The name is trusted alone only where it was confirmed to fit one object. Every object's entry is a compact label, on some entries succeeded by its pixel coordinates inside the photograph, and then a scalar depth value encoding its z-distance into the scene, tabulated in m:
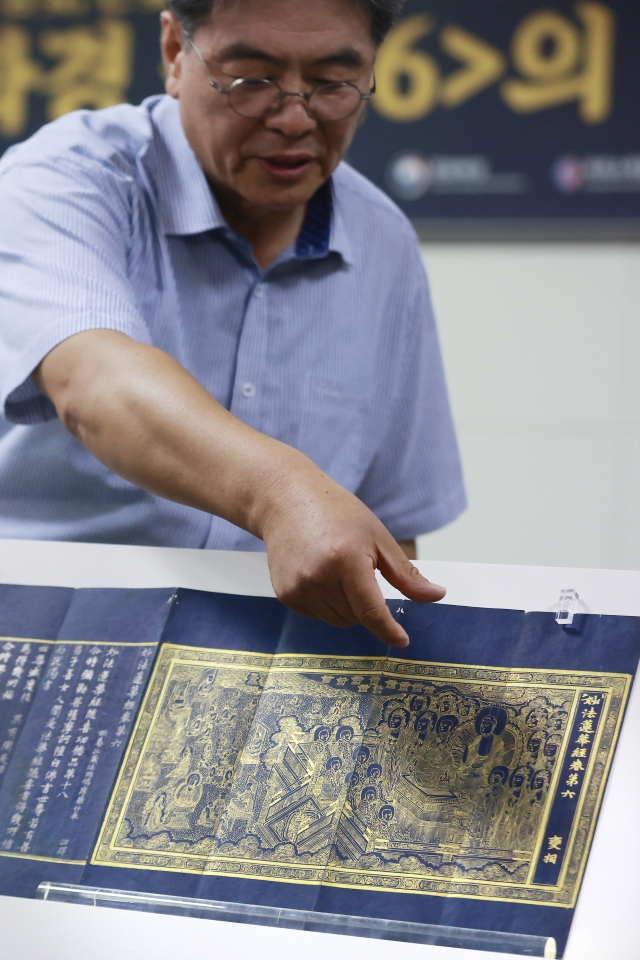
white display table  2.19
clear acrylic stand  2.19
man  2.47
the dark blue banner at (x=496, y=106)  4.51
